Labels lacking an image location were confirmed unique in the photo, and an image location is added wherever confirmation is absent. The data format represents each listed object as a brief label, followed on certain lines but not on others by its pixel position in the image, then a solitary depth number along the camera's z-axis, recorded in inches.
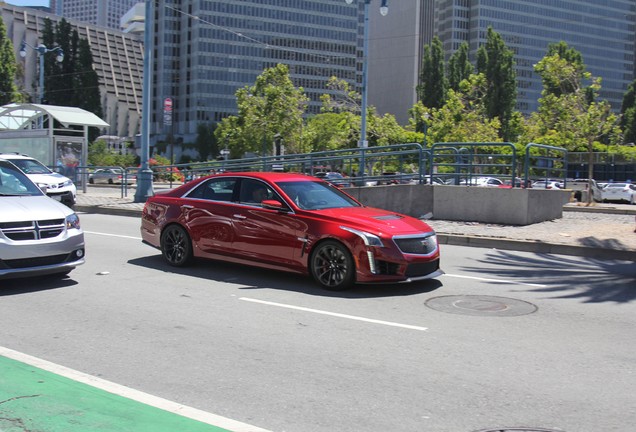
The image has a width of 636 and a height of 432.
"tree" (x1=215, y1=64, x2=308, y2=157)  2071.9
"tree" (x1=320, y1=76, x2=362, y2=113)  1763.0
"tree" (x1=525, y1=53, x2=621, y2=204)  1201.4
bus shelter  1087.6
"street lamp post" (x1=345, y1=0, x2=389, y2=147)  1050.7
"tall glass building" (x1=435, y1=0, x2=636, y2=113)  5989.2
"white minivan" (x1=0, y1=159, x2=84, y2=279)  304.3
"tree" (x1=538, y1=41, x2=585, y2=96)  1354.6
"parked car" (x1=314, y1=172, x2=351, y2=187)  718.5
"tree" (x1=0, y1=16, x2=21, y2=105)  2395.4
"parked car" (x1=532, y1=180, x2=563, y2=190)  669.3
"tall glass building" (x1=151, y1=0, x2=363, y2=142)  5078.7
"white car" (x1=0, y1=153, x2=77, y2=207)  769.5
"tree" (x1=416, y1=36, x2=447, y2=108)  3287.4
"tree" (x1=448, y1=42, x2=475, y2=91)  3171.8
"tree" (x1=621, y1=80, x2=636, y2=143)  3014.3
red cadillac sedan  321.7
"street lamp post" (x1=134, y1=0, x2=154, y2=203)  867.4
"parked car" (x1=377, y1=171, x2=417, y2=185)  671.1
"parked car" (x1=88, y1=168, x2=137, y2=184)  1067.3
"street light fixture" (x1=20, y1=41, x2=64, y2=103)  1528.2
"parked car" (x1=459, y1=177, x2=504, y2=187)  657.6
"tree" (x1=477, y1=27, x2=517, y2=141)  2861.7
